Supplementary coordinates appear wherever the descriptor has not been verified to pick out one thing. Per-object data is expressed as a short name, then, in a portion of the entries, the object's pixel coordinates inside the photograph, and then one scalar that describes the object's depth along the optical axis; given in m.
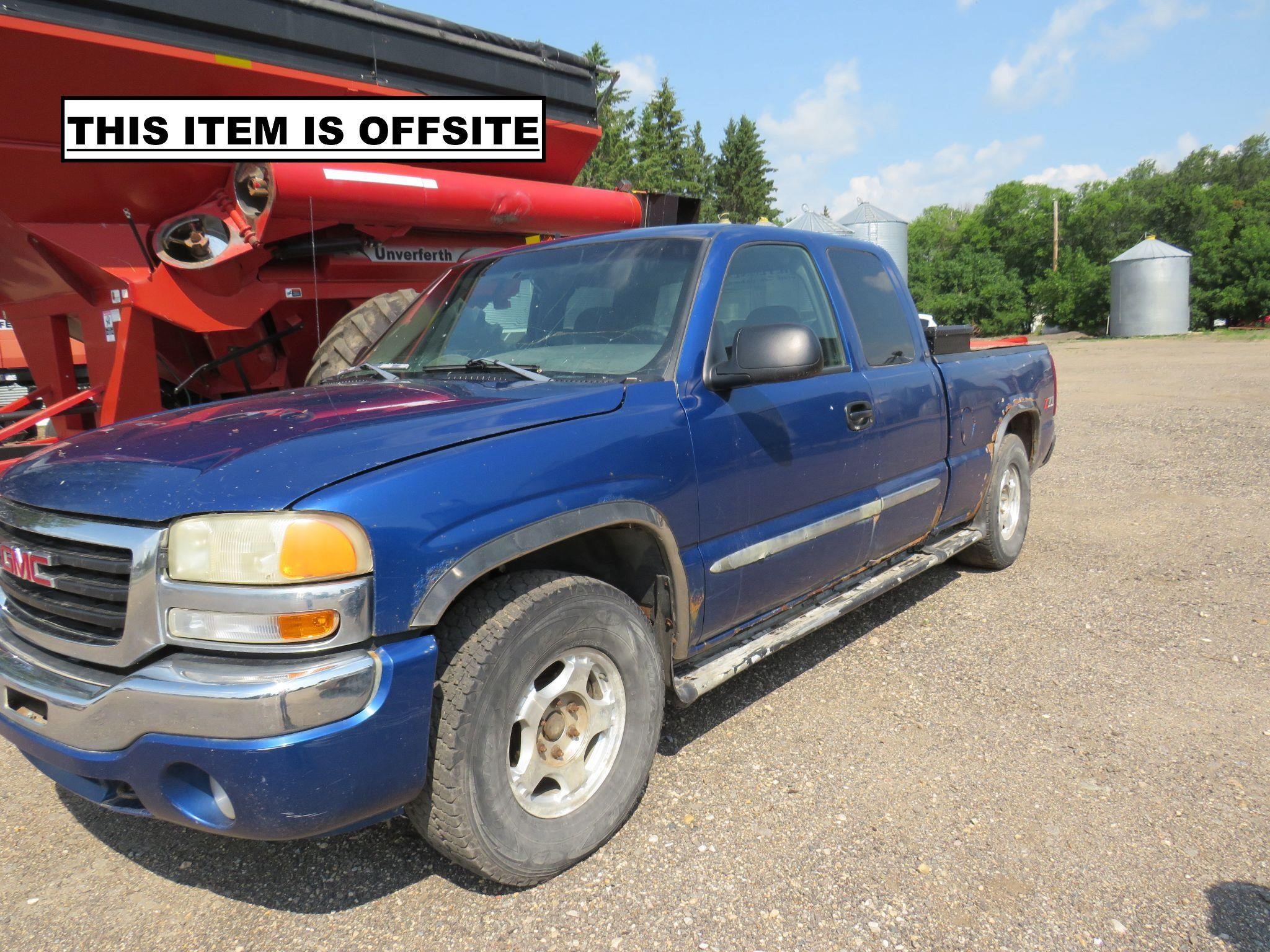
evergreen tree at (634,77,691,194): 59.91
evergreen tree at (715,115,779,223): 68.31
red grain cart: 4.89
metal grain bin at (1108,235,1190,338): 35.09
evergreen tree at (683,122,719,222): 63.09
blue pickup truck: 1.94
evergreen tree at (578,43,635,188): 49.19
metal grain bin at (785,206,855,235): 19.70
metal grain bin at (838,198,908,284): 27.95
